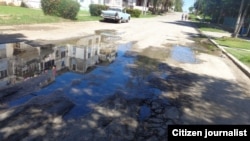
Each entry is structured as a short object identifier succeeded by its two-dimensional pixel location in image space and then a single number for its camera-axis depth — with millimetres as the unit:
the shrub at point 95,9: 23343
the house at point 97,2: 22749
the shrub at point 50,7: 15882
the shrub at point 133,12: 34413
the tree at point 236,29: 18801
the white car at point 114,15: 20733
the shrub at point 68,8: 16301
